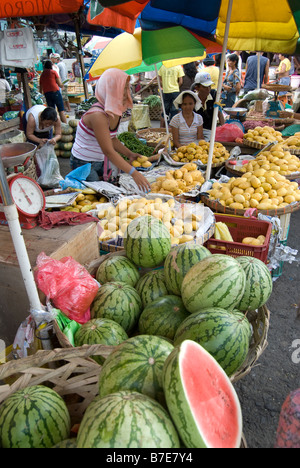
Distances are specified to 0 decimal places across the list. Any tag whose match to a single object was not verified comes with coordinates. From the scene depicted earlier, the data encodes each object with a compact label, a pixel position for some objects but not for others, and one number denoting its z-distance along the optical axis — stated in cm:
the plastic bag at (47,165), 551
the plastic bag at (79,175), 361
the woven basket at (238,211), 338
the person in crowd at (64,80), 1337
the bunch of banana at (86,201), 320
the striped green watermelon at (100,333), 159
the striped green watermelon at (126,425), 88
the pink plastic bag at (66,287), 173
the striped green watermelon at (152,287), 194
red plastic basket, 278
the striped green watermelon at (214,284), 153
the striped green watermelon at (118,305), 179
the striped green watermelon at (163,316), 162
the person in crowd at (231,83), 966
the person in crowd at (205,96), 639
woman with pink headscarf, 339
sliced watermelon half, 92
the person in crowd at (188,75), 921
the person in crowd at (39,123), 573
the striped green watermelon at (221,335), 137
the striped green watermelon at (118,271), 204
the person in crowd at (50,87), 916
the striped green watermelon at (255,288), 182
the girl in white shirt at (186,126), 578
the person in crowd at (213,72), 838
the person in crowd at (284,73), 1102
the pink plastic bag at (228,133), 602
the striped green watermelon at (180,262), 183
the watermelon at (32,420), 110
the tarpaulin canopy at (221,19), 404
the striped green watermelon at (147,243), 211
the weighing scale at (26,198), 206
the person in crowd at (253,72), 963
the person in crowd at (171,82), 886
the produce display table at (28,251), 197
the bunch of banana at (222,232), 301
